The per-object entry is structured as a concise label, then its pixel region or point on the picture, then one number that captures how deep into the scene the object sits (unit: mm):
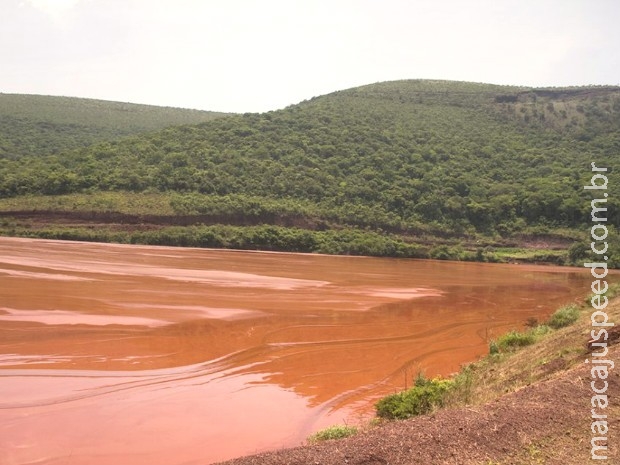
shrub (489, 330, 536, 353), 16047
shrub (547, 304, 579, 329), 18250
